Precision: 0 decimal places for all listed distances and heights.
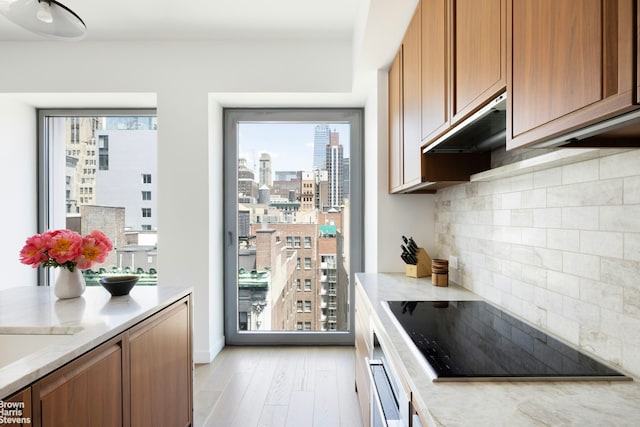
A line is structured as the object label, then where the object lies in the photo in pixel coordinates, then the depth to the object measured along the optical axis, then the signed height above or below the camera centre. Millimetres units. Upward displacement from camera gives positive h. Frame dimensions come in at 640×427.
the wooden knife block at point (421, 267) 2440 -374
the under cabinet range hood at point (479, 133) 1142 +334
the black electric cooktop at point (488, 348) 945 -436
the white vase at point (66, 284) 1774 -357
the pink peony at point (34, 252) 1639 -179
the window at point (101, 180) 3617 +339
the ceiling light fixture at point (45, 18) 1663 +955
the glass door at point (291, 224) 3570 -115
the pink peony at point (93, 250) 1733 -182
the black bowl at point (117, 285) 1808 -366
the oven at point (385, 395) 1044 -634
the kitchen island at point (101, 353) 1053 -507
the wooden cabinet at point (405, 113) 1903 +600
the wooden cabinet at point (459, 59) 1065 +558
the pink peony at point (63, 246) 1666 -159
